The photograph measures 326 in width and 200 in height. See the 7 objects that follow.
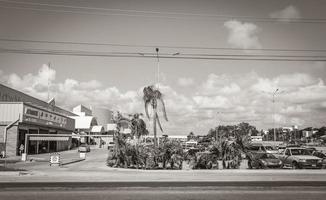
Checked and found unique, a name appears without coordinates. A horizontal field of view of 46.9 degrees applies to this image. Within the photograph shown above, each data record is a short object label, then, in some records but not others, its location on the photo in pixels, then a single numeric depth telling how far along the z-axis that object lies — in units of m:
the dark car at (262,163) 28.14
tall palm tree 36.34
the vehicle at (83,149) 59.50
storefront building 45.56
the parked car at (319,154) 36.00
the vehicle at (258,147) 37.25
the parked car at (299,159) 27.61
